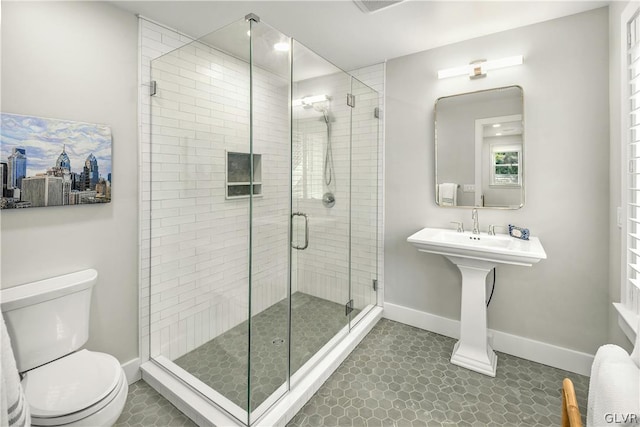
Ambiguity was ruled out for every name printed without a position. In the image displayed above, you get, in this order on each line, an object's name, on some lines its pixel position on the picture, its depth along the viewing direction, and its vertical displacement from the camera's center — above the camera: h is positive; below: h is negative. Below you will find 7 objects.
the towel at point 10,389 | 0.96 -0.61
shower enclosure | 1.66 -0.02
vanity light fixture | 2.23 +1.15
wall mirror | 2.30 +0.51
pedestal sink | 2.10 -0.58
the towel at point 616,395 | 0.70 -0.48
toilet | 1.30 -0.80
